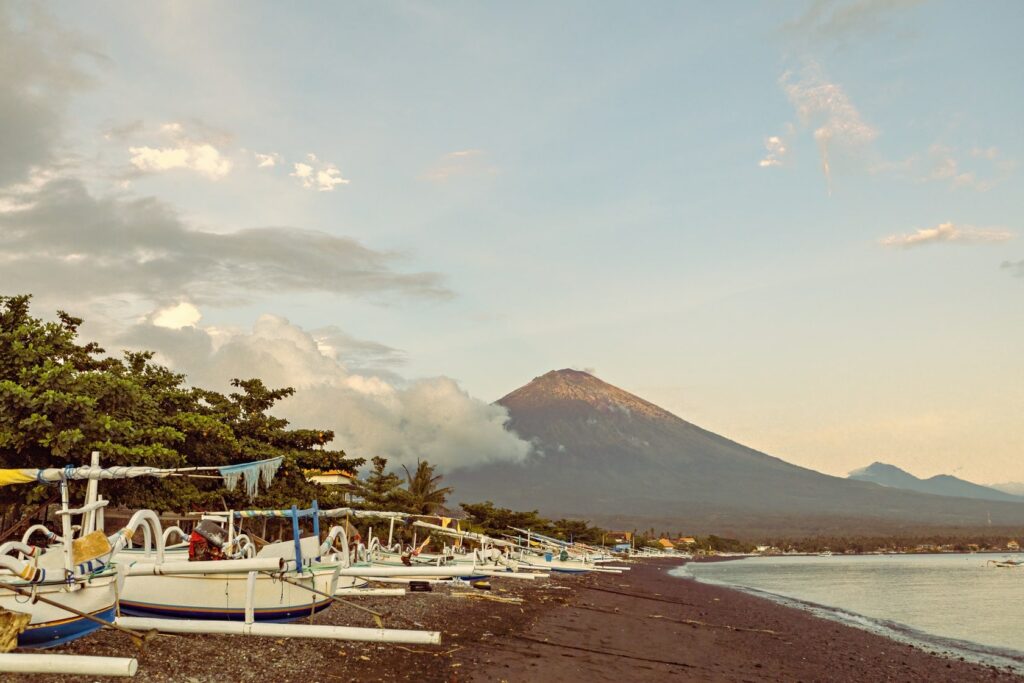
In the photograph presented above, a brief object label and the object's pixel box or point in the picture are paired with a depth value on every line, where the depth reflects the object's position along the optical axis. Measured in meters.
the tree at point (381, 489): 56.19
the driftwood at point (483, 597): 26.97
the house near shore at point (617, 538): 128.38
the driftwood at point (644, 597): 34.19
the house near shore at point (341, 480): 55.00
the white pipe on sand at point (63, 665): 10.14
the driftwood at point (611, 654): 16.76
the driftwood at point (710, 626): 24.70
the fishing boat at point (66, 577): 11.41
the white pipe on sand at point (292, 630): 13.88
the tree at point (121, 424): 22.91
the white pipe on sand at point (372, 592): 20.53
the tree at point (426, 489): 63.72
